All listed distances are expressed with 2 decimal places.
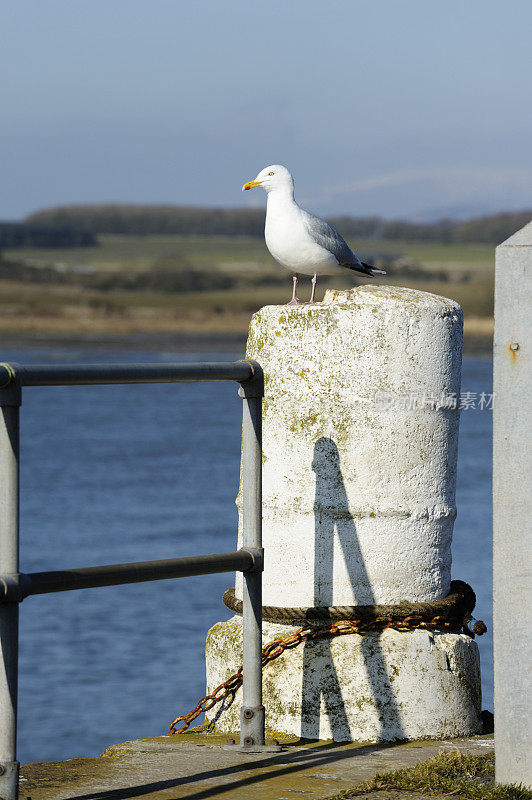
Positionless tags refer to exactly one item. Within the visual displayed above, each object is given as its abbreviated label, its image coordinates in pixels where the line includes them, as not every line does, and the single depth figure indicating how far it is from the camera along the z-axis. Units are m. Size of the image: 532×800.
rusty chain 8.95
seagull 10.37
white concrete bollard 8.84
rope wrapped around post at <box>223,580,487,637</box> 9.00
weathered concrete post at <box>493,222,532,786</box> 7.20
